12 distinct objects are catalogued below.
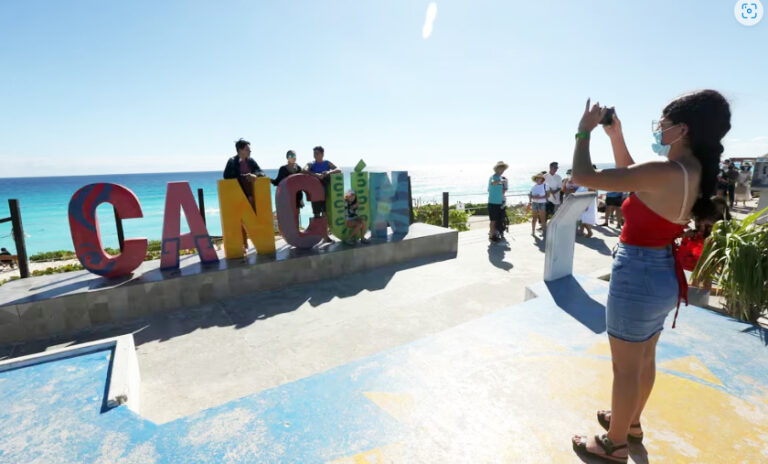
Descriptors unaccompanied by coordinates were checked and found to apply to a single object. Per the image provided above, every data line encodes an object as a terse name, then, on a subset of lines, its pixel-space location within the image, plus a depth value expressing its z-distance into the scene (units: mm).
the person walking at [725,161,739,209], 14157
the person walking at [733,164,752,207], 17625
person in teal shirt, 9489
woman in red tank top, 1833
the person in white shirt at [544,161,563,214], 10672
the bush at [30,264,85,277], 12862
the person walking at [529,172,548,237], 10609
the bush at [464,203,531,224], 18562
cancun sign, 5406
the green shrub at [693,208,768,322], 4219
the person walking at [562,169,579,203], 10953
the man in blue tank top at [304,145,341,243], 7645
